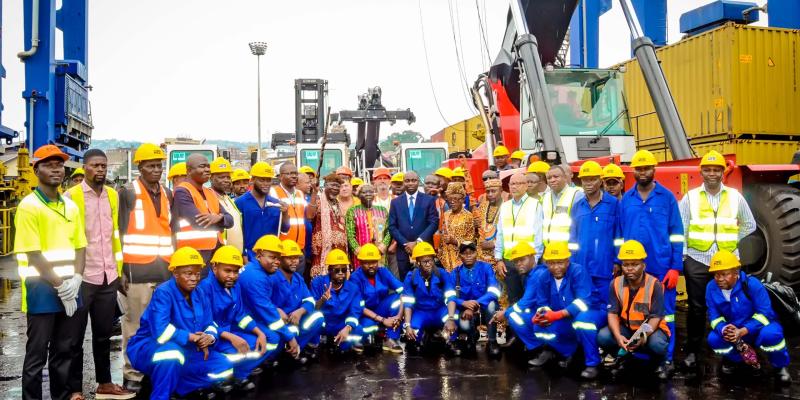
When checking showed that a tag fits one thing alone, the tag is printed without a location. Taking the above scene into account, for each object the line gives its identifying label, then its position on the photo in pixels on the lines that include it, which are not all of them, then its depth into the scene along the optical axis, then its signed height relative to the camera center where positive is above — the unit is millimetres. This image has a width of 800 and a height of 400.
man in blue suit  7895 -124
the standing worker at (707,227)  6055 -178
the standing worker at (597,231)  6262 -211
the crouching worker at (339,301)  6934 -912
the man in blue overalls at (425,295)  7160 -878
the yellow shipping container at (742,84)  13406 +2348
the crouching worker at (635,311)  5652 -835
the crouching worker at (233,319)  5512 -895
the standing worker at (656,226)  5980 -163
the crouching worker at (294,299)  6434 -829
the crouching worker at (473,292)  7012 -838
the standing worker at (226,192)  6465 +148
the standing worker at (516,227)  6895 -194
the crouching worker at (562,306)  6000 -853
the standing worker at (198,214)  5832 -44
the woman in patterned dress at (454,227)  7574 -206
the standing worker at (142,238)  5445 -226
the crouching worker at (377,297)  7040 -888
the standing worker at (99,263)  5109 -393
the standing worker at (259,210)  6938 -17
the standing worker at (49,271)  4625 -405
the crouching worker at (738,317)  5535 -887
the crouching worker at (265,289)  6051 -686
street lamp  36000 +8069
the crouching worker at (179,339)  4914 -926
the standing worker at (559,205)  6570 +20
